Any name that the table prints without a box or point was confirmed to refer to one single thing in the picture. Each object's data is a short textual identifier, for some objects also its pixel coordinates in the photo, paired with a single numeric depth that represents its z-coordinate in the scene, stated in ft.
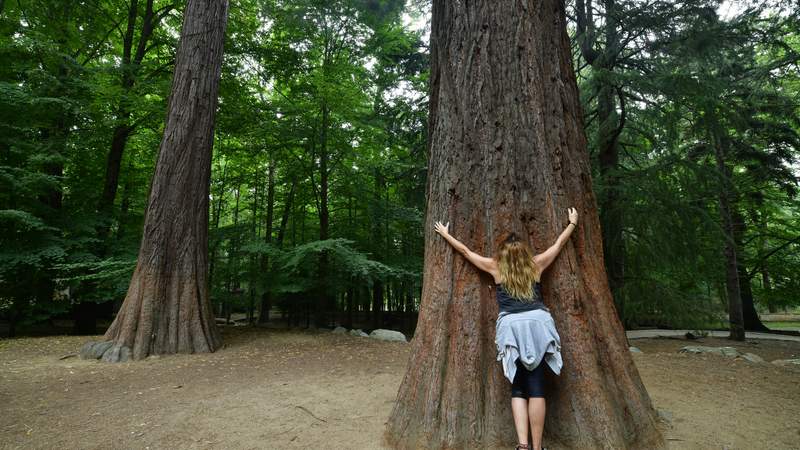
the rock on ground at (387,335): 30.38
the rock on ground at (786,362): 21.72
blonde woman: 8.66
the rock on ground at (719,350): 24.78
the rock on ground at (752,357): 23.64
